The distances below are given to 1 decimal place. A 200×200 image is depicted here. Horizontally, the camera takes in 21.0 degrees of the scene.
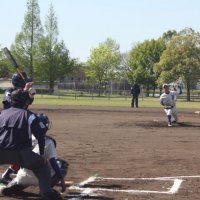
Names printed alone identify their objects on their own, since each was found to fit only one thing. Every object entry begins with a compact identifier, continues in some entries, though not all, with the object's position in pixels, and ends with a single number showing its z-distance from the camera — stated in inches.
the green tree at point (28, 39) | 3437.5
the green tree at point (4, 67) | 3843.5
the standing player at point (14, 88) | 359.4
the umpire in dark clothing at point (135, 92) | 1592.0
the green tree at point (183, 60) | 2763.3
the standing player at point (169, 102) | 938.7
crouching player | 317.1
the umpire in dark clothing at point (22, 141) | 301.0
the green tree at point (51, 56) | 3476.9
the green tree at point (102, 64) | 3890.3
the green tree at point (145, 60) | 3789.4
